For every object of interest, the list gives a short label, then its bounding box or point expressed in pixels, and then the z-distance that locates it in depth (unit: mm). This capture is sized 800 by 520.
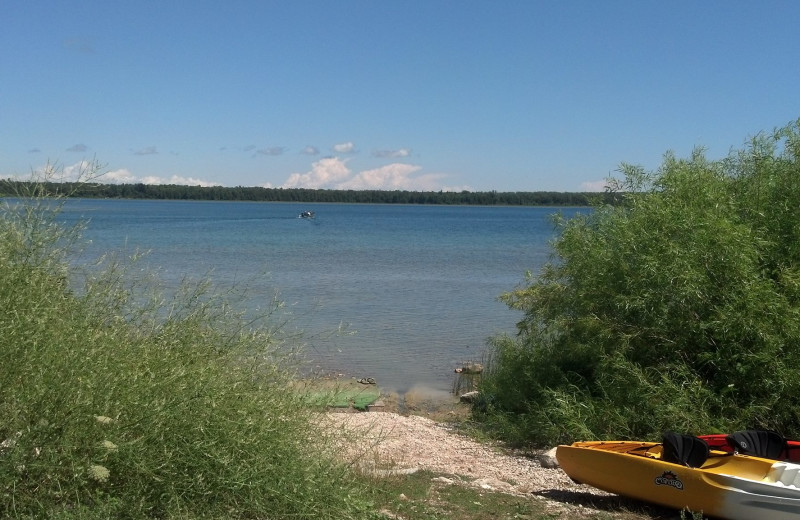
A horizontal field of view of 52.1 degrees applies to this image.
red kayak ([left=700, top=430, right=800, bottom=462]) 8969
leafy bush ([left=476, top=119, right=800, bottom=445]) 10492
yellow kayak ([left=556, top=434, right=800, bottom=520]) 7871
